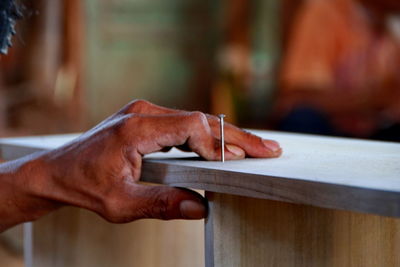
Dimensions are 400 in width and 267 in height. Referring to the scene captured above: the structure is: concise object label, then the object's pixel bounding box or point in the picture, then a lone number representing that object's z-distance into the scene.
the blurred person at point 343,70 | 6.33
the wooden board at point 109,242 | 1.58
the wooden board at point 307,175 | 1.23
